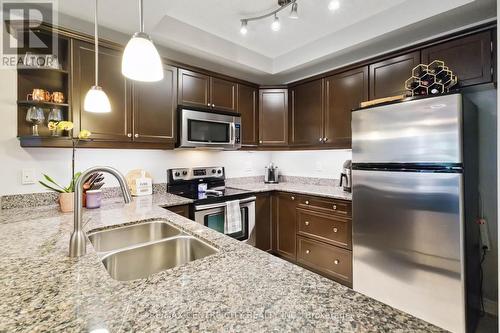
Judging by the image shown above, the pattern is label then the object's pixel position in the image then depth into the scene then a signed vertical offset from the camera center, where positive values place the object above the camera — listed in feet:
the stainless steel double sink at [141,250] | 3.56 -1.37
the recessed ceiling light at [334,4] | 5.97 +4.12
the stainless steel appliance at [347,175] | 8.35 -0.31
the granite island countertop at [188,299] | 1.73 -1.14
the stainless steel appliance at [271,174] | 11.28 -0.34
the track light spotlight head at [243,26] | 7.41 +4.47
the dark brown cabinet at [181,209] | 6.83 -1.24
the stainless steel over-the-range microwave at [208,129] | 7.98 +1.38
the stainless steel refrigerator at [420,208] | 5.07 -1.00
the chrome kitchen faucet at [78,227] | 2.85 -0.73
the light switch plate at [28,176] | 6.15 -0.21
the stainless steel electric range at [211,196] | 7.62 -0.98
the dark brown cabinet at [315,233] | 7.48 -2.35
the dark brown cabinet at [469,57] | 5.76 +2.79
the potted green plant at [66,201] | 5.43 -0.76
